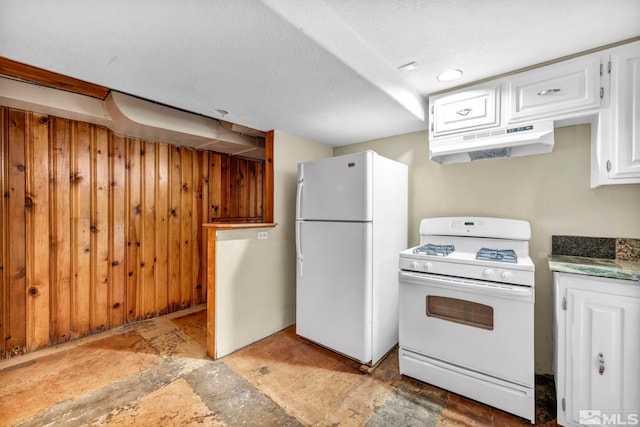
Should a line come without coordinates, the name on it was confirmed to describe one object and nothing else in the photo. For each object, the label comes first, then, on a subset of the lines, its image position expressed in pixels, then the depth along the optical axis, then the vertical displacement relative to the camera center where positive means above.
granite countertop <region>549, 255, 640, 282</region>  1.37 -0.32
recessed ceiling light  1.87 +0.95
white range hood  1.76 +0.47
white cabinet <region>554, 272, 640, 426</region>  1.36 -0.73
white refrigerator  2.15 -0.34
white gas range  1.61 -0.69
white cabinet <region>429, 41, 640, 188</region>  1.50 +0.68
